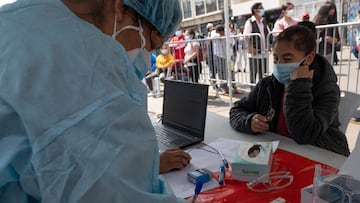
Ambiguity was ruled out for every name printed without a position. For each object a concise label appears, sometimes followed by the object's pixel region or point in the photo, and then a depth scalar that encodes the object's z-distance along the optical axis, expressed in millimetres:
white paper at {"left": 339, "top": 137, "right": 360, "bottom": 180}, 782
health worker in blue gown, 396
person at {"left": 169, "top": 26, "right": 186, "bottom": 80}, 5066
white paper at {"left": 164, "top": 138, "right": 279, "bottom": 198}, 959
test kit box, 942
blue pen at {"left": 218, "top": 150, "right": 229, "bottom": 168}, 1064
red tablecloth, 864
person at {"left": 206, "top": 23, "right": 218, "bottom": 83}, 4662
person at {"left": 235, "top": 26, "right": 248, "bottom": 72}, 4512
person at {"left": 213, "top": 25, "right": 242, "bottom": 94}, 4445
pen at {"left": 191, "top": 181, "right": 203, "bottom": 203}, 868
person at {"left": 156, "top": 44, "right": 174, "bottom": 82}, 5121
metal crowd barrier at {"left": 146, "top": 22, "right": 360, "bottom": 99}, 3709
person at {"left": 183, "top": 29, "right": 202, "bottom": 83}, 4789
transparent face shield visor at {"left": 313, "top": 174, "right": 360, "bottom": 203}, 661
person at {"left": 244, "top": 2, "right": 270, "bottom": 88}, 4133
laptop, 1310
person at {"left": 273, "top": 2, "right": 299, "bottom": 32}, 4664
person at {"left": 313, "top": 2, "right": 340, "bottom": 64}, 3485
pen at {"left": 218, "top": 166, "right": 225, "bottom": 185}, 967
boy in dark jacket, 1300
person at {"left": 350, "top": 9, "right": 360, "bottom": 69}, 3523
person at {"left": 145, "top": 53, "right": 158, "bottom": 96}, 5313
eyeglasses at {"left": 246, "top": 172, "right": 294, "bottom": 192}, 910
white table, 1081
